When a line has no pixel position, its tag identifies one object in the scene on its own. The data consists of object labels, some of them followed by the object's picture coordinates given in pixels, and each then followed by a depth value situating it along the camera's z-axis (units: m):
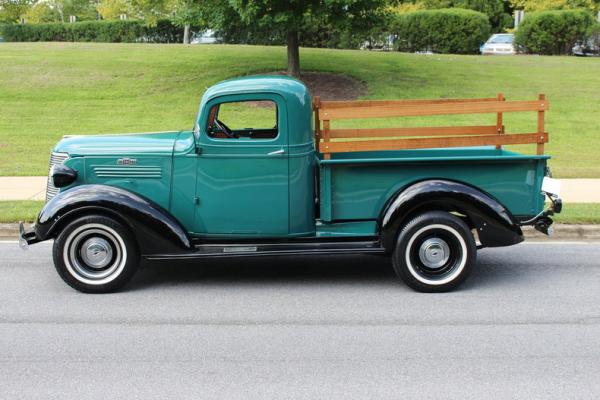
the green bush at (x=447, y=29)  32.22
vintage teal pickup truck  6.76
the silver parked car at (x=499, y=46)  36.22
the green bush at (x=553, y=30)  31.92
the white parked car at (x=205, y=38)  39.81
